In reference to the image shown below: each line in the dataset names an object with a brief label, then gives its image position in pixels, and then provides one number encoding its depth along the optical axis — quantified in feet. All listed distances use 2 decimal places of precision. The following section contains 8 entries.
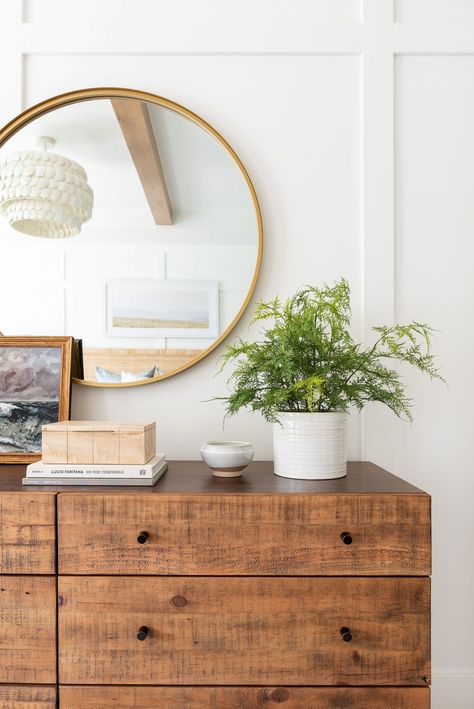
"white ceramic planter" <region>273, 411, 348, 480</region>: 4.09
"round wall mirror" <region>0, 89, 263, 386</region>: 5.20
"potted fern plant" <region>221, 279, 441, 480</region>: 4.10
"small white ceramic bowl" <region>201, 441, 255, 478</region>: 4.22
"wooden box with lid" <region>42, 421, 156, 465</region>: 3.96
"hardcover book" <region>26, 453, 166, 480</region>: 3.93
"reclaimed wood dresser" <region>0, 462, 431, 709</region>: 3.64
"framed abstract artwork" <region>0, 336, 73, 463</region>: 4.89
